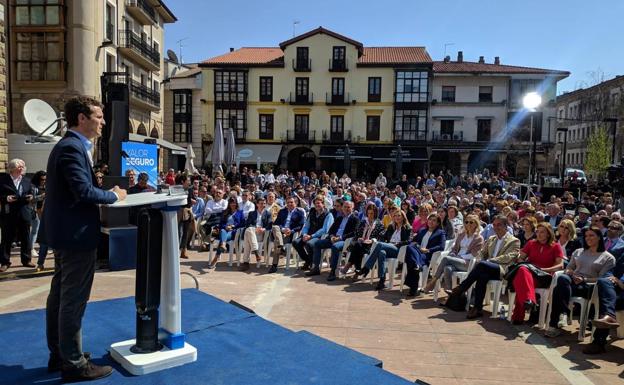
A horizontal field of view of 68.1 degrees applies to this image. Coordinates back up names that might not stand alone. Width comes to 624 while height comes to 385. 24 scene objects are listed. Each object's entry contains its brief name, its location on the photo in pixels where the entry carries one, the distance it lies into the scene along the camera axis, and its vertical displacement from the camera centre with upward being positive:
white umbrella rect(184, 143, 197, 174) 20.19 -0.03
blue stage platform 3.02 -1.43
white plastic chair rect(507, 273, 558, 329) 5.73 -1.63
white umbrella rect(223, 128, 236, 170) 20.83 +0.51
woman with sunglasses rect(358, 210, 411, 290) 7.67 -1.33
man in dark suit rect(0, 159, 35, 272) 7.68 -0.87
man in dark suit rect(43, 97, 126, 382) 2.74 -0.41
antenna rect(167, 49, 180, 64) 42.47 +9.57
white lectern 3.03 -1.09
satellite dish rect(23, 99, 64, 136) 14.53 +1.33
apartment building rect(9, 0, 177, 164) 21.20 +5.00
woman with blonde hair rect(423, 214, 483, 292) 6.94 -1.35
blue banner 12.65 +0.01
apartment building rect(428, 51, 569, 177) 37.44 +4.30
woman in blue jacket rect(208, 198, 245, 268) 9.20 -1.27
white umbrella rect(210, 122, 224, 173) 19.41 +0.46
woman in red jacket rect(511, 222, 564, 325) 5.88 -1.26
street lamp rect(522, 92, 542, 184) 14.45 +2.16
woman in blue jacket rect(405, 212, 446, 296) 7.21 -1.31
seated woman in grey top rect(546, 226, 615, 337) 5.56 -1.29
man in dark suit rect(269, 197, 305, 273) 8.88 -1.26
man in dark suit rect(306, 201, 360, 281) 8.48 -1.31
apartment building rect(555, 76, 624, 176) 44.16 +6.24
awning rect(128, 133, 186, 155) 25.98 +0.73
